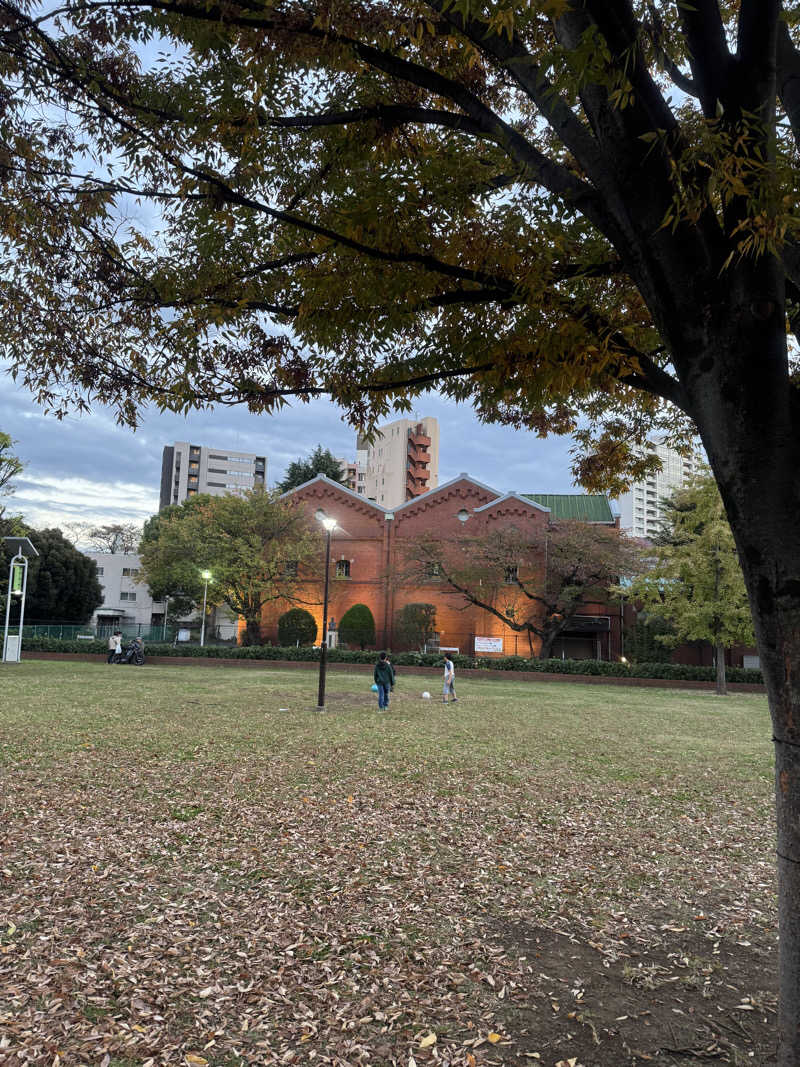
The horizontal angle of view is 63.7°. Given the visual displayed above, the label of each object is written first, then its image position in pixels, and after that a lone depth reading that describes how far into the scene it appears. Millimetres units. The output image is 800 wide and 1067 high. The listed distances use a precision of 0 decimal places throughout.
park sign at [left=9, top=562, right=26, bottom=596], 28552
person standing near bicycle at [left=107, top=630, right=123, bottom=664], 30828
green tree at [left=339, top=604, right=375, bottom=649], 38781
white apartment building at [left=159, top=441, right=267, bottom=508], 100875
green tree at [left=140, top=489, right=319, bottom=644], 33750
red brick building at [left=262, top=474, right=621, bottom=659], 38312
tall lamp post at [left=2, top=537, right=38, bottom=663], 28891
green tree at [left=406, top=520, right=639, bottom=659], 31797
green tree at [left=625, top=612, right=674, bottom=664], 34531
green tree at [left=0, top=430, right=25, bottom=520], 31875
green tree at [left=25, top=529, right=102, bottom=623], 43688
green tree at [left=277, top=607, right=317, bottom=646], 38688
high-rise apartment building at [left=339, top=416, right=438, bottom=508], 76375
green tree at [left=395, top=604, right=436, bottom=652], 38156
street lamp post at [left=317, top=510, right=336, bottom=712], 15297
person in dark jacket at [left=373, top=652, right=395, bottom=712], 16047
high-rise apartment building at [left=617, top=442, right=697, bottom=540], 127888
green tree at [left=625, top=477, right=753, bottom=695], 25641
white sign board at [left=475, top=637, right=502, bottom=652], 35125
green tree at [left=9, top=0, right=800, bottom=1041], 2529
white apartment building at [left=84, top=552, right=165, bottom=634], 65125
